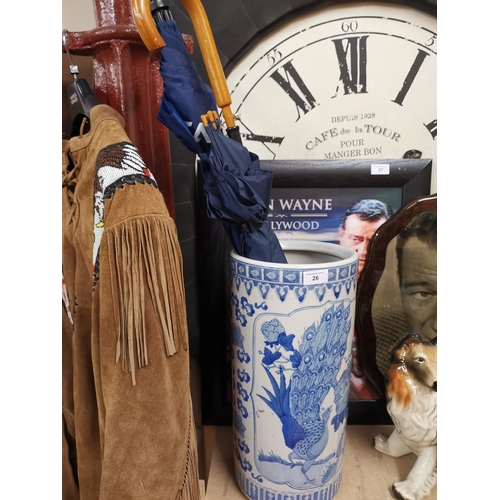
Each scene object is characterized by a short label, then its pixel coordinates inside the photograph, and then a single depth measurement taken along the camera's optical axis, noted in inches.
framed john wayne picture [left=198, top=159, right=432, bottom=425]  39.6
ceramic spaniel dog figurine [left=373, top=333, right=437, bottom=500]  32.6
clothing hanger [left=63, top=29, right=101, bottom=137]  29.2
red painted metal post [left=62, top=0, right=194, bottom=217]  31.2
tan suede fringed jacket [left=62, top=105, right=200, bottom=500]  22.9
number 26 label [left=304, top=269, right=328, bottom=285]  29.8
